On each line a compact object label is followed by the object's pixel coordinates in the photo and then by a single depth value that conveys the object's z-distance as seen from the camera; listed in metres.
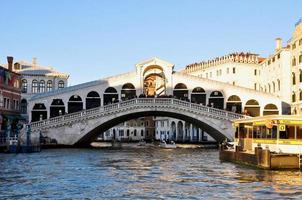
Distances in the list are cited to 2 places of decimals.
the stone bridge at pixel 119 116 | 43.53
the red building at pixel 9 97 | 45.75
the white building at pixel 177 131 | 72.38
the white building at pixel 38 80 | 61.28
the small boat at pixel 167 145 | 51.83
